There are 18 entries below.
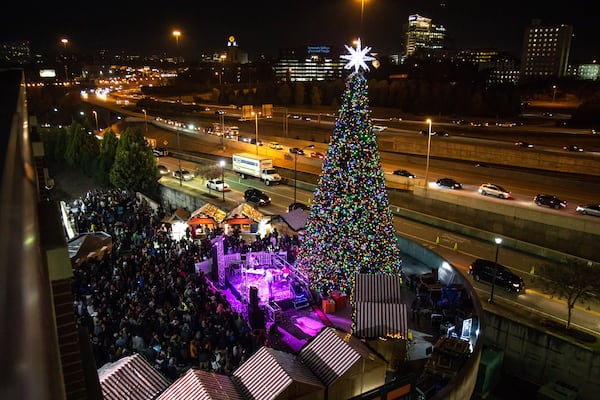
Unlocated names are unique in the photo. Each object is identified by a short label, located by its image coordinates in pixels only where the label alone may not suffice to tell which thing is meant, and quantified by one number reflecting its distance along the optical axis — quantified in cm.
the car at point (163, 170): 4476
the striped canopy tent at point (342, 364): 938
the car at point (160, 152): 5399
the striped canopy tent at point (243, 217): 2480
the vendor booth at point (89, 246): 1991
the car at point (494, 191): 2992
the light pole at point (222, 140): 5633
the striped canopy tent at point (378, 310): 1268
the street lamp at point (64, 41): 8498
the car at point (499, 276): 2002
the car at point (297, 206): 3013
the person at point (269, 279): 1738
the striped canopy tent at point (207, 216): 2483
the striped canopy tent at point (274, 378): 866
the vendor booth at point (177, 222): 2456
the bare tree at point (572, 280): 1727
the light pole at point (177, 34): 7824
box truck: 3984
